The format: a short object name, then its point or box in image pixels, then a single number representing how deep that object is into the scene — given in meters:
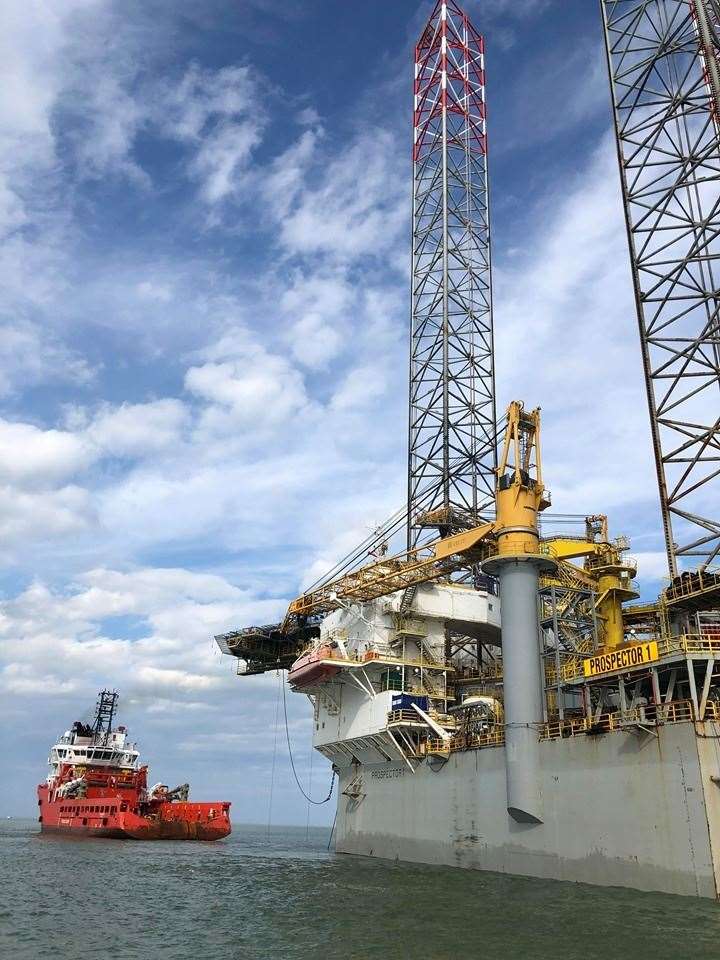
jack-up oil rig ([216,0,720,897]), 28.97
